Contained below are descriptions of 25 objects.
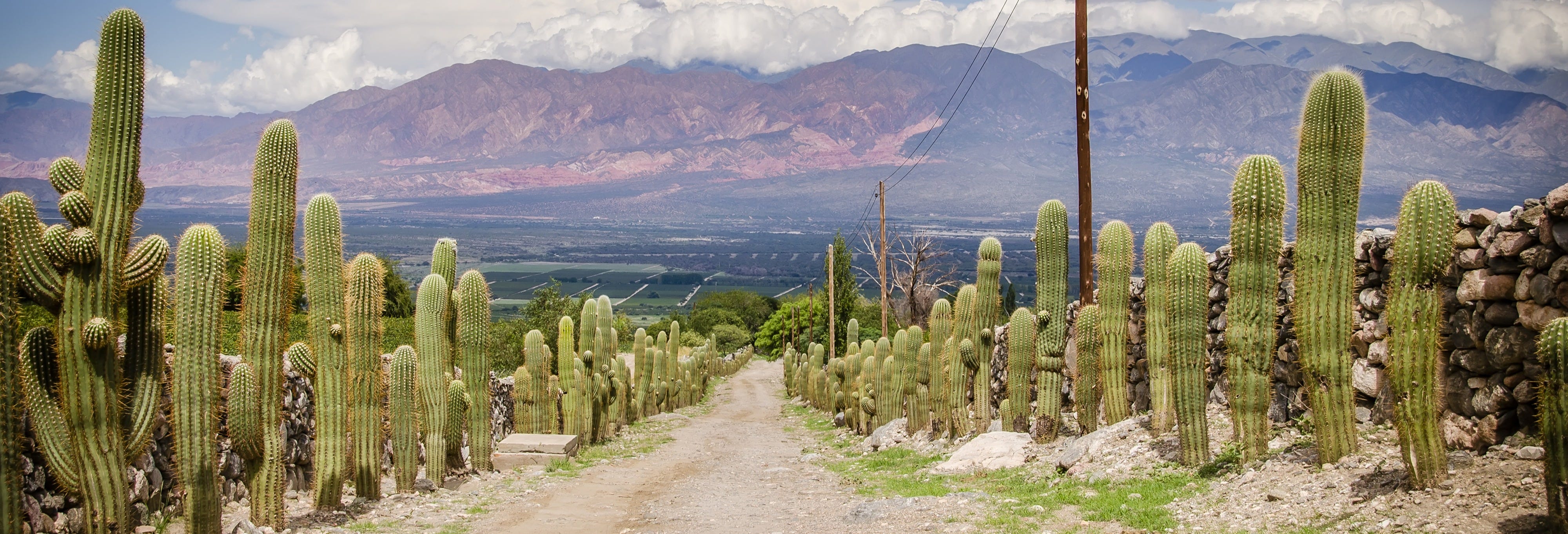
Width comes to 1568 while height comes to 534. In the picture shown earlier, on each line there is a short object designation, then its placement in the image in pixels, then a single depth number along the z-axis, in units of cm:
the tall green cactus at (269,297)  858
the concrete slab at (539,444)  1498
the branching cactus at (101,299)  682
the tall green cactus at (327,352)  955
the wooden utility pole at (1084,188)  1444
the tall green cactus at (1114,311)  1247
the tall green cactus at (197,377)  767
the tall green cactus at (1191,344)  984
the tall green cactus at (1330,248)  829
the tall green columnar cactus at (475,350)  1294
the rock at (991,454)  1270
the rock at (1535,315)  696
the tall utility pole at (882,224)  3447
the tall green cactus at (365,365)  989
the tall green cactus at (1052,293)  1368
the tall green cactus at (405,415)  1070
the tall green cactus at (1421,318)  712
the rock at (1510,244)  723
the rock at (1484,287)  741
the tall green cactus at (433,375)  1171
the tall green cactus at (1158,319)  1112
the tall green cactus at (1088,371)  1320
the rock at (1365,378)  960
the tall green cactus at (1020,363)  1423
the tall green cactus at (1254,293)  895
